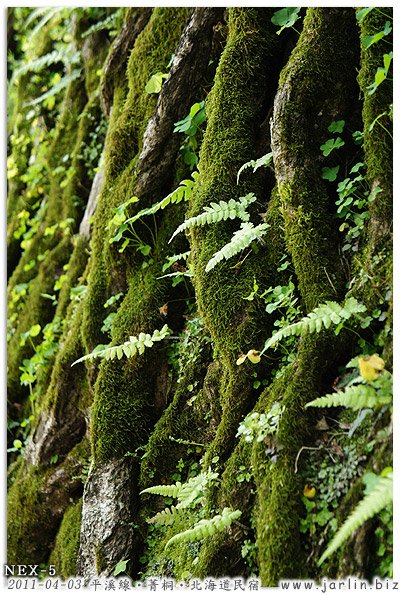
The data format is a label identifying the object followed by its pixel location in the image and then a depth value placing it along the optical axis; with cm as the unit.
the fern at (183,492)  357
